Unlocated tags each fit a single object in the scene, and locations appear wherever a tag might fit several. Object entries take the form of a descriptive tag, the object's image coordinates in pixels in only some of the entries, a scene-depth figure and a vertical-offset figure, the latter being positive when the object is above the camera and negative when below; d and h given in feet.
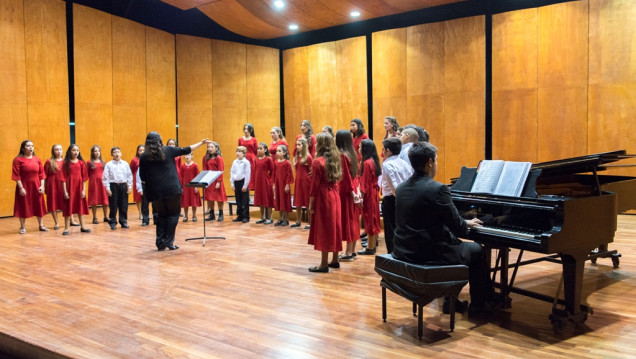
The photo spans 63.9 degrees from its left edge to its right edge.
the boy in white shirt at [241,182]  27.35 -0.79
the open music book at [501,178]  11.53 -0.33
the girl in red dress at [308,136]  25.62 +1.55
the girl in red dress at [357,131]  21.27 +1.45
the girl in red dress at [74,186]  25.05 -0.80
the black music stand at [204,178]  20.56 -0.41
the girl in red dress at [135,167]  28.74 +0.11
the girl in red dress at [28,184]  24.41 -0.63
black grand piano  10.30 -1.27
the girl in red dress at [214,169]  27.45 -0.07
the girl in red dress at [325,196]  15.39 -0.91
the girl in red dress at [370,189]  17.95 -0.85
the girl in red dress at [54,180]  25.12 -0.49
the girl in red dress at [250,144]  29.01 +1.33
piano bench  10.16 -2.37
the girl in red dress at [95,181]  27.27 -0.61
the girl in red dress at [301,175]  24.00 -0.42
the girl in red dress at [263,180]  27.25 -0.69
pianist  10.27 -1.12
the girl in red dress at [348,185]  16.31 -0.63
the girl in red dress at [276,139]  27.22 +1.49
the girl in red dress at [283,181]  26.09 -0.73
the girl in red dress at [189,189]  28.25 -1.15
